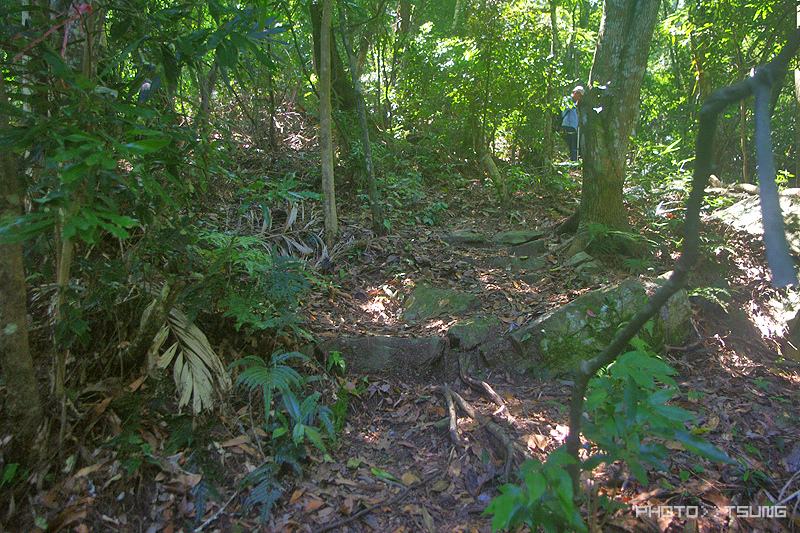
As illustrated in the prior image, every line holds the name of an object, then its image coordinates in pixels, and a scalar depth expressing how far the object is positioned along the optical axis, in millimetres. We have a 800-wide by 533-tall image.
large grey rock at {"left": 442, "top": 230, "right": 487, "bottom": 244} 5723
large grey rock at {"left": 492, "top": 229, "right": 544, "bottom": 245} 5723
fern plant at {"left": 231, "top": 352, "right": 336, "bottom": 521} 2318
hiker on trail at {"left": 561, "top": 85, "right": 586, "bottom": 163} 8644
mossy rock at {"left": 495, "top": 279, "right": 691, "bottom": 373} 3480
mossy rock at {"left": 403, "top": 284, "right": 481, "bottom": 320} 4148
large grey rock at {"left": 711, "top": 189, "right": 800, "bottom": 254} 4246
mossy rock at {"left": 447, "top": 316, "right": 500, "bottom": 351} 3602
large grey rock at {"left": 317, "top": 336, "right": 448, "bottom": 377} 3410
